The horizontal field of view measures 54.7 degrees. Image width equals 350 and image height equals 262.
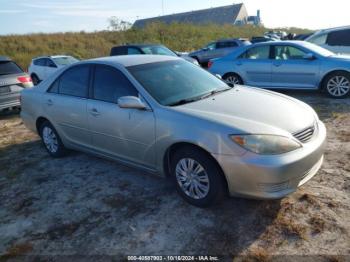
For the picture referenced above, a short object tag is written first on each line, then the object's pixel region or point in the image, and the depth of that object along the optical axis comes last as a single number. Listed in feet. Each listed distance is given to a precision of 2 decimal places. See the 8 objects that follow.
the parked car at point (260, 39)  79.44
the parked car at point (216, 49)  62.23
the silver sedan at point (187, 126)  10.43
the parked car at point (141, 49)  43.42
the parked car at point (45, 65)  47.34
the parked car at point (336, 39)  36.04
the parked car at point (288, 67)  26.40
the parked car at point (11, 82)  27.61
